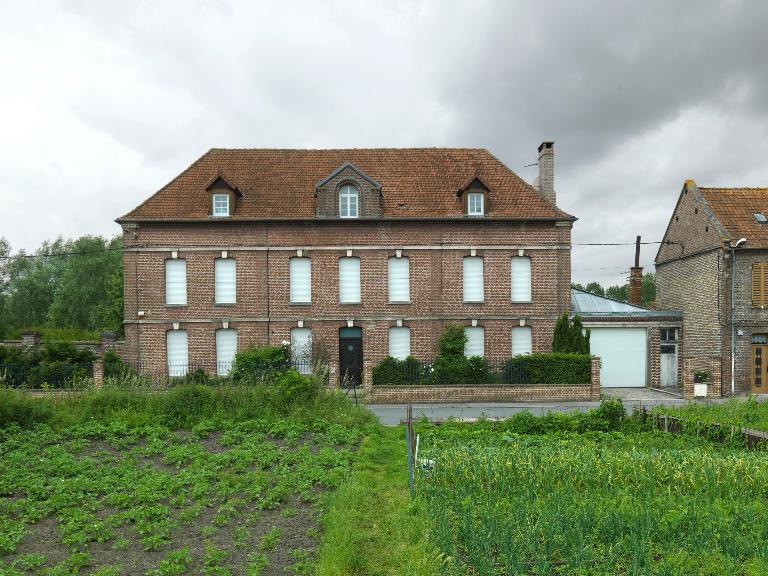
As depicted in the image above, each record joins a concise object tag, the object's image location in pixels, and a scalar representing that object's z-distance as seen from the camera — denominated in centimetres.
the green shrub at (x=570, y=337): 2353
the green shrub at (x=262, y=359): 2325
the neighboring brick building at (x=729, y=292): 2522
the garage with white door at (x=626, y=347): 2677
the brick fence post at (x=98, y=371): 2070
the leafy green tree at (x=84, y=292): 5528
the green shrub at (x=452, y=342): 2412
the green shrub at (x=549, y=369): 2227
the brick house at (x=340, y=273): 2536
